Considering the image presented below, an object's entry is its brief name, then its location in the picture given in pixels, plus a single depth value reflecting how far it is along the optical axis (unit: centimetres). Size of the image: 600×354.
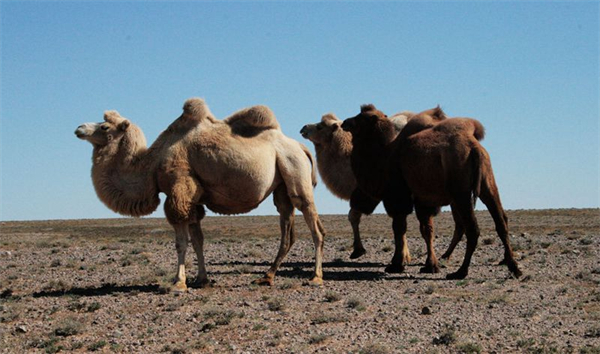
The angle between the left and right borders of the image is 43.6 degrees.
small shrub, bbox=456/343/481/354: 769
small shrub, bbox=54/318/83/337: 885
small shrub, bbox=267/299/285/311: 991
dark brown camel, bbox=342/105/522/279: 1245
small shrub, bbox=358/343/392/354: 760
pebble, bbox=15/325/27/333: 912
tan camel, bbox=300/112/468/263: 1639
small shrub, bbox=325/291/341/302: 1050
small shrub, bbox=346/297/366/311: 984
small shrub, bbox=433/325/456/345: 803
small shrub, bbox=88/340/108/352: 825
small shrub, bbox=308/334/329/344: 814
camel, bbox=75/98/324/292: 1159
